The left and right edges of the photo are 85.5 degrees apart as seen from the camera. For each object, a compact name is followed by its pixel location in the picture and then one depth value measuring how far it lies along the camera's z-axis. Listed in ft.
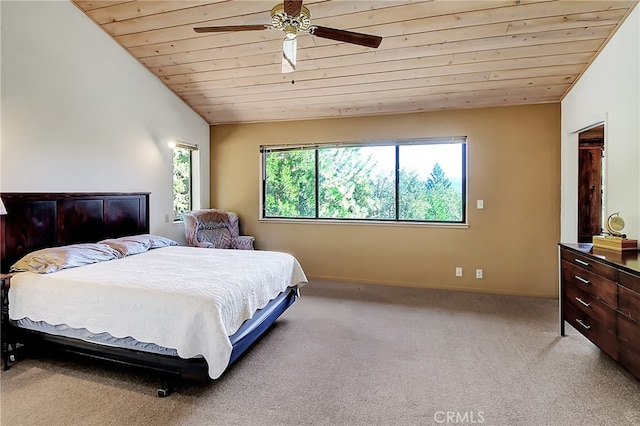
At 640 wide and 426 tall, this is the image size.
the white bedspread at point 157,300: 6.97
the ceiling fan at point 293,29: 7.30
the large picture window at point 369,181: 15.28
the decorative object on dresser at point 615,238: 8.65
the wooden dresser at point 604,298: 7.06
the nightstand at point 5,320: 8.50
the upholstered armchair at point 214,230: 15.61
